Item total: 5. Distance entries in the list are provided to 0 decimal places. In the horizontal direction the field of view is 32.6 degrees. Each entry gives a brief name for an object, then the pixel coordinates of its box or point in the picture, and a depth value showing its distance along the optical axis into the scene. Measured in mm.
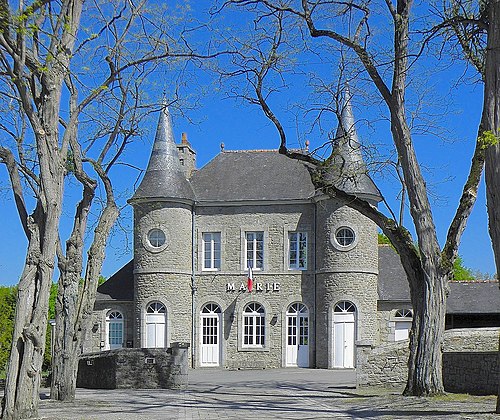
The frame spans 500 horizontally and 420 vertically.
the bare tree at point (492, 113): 12453
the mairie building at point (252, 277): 32781
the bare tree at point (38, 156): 12305
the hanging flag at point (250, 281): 33969
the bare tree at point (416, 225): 16922
